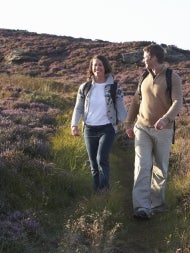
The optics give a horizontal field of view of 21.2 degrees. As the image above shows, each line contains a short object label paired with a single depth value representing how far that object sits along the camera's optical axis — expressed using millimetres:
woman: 7703
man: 7098
